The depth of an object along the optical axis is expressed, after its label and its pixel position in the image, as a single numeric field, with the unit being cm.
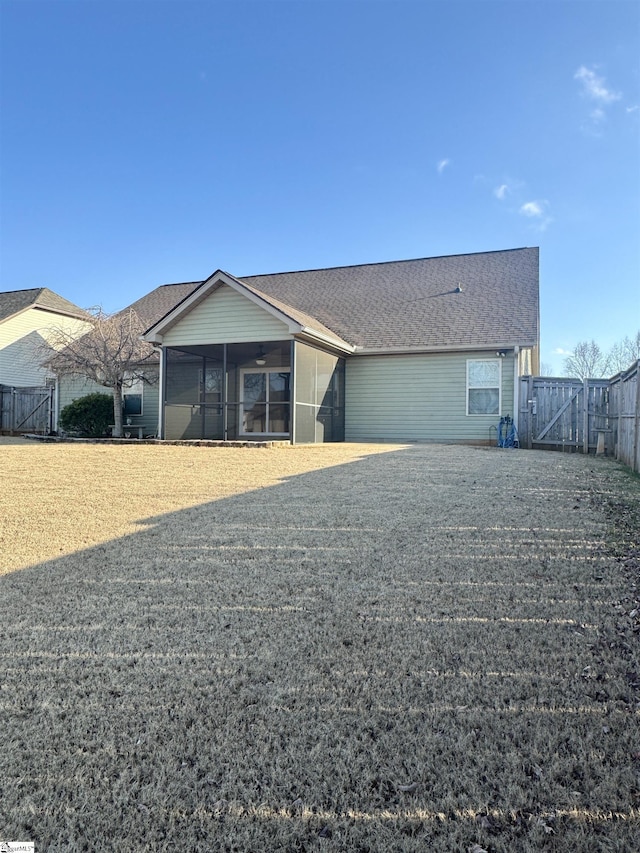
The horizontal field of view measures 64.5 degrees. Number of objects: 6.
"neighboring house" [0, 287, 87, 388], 2266
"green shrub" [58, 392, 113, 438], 1532
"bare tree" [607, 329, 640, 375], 3723
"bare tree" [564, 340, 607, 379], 3884
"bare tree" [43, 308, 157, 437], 1452
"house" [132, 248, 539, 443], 1265
